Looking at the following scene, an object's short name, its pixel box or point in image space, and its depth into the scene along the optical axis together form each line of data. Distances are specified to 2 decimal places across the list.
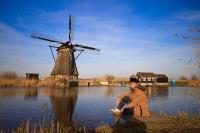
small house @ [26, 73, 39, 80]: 48.31
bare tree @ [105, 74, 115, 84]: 72.78
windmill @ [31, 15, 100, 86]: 37.53
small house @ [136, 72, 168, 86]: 56.31
